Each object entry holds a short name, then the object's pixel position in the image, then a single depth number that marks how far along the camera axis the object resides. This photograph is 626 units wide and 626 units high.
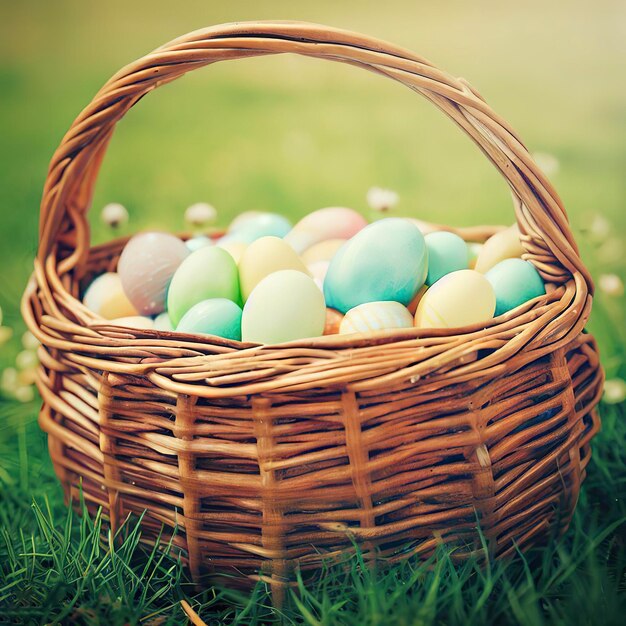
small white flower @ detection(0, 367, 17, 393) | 1.41
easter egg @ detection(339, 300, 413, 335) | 0.83
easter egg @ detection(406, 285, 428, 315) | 0.95
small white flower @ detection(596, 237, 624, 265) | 1.55
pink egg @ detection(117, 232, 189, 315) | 1.01
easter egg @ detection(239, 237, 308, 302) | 0.94
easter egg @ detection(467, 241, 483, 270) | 1.08
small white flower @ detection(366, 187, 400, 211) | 1.32
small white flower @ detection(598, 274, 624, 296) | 1.22
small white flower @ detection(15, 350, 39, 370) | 1.32
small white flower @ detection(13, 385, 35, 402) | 1.38
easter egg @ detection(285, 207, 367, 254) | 1.16
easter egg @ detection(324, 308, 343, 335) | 0.92
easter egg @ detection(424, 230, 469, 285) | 0.98
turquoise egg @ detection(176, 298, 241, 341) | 0.87
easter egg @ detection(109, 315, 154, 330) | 0.95
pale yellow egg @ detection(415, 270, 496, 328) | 0.83
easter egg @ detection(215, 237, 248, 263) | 1.04
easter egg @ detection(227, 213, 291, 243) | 1.16
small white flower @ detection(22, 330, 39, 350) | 1.38
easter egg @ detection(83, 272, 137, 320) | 1.05
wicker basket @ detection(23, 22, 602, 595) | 0.73
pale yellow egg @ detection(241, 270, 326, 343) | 0.83
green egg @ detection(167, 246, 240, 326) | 0.93
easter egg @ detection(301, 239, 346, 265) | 1.08
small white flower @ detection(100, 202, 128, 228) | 1.32
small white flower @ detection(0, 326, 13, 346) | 1.30
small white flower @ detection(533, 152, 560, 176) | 1.48
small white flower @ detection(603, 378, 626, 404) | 1.24
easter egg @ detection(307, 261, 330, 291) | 1.00
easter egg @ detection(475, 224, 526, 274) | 1.00
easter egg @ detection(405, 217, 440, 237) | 1.17
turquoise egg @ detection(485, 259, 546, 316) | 0.91
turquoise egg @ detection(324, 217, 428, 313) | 0.90
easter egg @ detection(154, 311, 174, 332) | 0.99
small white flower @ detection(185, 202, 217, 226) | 1.33
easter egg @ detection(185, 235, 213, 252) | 1.14
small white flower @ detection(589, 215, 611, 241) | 1.32
